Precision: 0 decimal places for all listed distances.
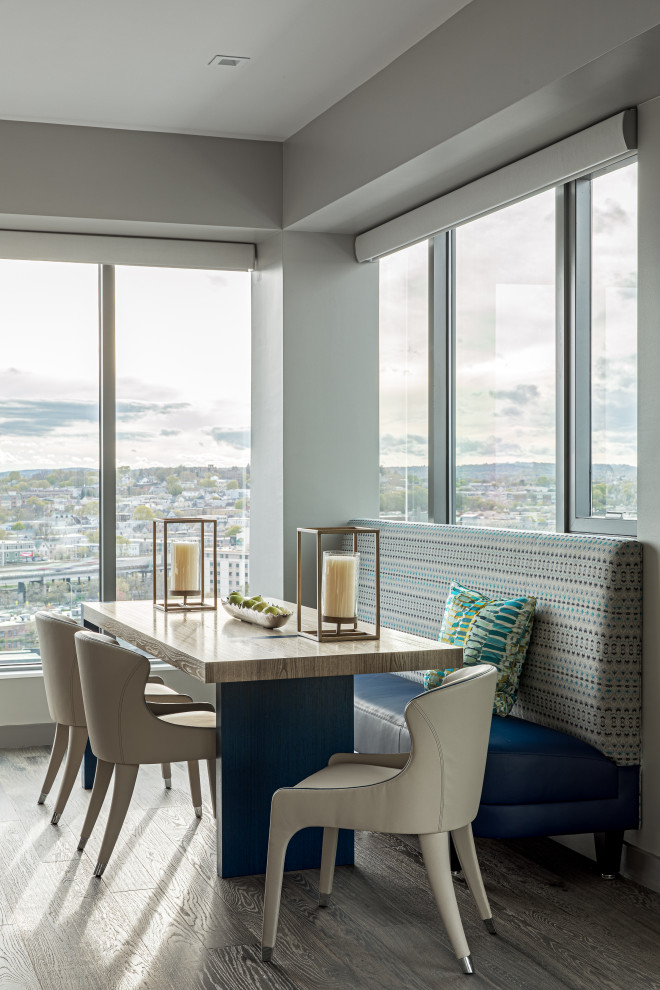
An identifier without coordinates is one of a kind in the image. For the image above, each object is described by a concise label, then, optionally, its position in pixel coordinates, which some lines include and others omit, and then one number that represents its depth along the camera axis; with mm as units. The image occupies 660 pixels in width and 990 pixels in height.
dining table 2947
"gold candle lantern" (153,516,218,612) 3746
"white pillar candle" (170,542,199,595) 3750
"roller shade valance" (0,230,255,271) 4984
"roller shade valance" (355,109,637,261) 3312
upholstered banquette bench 3090
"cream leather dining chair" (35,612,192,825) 3652
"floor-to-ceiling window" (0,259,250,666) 5164
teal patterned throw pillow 3453
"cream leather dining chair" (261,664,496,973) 2549
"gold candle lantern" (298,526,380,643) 3074
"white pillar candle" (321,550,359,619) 3074
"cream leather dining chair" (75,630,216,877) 3121
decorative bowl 3346
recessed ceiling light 4000
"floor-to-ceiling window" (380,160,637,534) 3719
